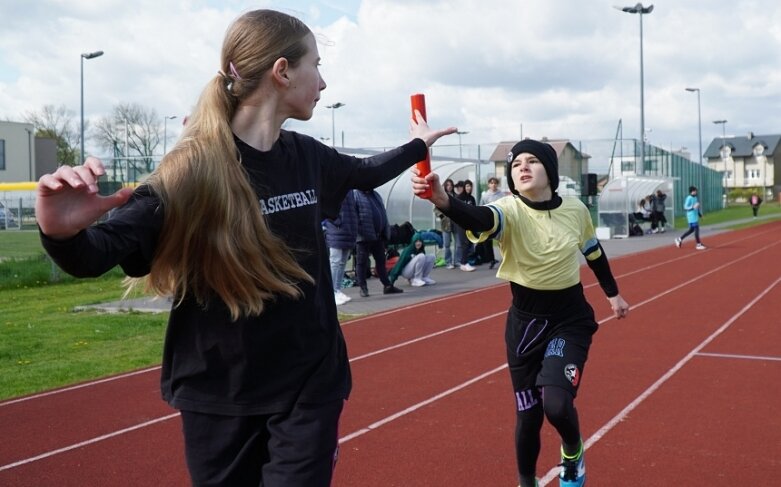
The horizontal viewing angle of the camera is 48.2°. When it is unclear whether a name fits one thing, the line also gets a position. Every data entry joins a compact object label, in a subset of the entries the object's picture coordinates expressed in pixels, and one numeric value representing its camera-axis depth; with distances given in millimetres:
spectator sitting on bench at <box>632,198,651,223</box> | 33625
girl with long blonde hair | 2268
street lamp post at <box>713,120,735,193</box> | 109169
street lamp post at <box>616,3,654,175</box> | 35259
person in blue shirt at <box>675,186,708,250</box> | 24594
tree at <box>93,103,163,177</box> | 54203
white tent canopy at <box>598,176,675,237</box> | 30953
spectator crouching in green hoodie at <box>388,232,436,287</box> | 14945
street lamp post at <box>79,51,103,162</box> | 33375
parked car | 36122
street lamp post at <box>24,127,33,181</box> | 62750
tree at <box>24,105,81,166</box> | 68244
